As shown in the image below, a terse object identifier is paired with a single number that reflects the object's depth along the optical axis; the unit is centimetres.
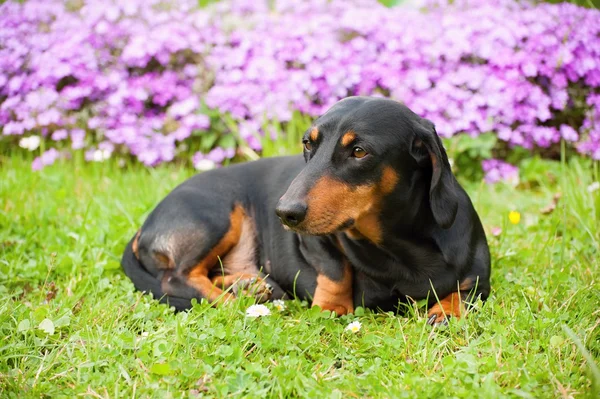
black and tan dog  244
